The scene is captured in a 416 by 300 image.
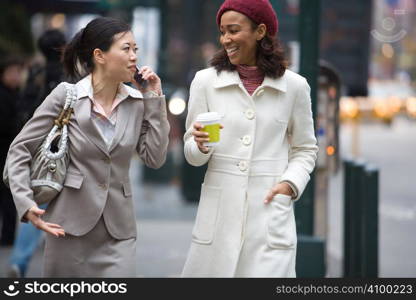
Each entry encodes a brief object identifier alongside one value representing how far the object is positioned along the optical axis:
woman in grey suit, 8.66
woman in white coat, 8.76
